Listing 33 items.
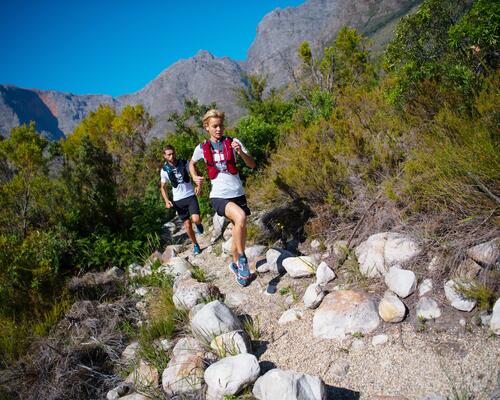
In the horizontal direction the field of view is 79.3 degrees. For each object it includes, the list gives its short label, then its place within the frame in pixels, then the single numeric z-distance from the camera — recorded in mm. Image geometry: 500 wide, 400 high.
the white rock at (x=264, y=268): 3752
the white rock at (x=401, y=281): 2514
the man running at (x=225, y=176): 3488
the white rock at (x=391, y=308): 2367
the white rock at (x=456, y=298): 2184
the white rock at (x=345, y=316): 2463
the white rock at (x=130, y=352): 2977
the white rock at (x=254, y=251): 4156
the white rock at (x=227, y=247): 4698
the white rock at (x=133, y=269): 4800
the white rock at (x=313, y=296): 2828
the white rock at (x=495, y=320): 1961
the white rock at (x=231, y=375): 2090
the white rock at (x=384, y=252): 2752
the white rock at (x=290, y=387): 1865
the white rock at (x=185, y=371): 2307
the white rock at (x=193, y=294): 3309
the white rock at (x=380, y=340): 2279
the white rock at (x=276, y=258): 3665
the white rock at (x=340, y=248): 3349
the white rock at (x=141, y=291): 4168
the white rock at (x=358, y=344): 2312
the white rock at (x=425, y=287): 2453
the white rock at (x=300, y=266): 3346
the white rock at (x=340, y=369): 2160
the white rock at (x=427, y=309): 2290
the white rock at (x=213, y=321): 2685
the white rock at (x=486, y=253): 2201
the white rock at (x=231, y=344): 2463
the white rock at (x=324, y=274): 3117
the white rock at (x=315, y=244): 3786
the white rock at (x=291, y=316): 2846
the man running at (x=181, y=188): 5188
